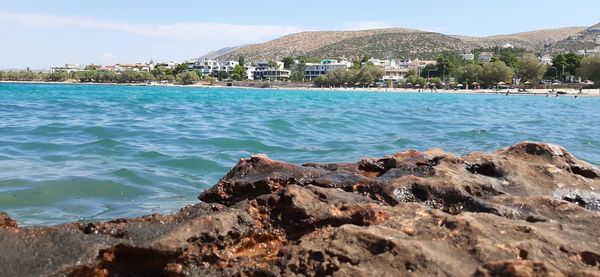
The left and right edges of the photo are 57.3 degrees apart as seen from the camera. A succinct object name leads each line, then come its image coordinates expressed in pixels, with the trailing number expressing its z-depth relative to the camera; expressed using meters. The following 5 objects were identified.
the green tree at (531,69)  117.12
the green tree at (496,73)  120.81
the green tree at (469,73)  125.12
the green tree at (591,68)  102.62
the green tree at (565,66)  121.70
